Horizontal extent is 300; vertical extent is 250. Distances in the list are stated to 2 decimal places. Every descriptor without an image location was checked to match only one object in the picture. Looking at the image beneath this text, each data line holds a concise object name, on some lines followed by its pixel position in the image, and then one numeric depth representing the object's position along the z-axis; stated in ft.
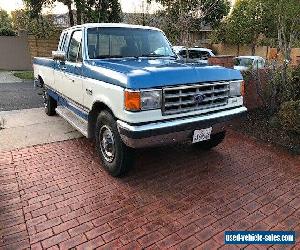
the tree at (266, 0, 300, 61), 17.30
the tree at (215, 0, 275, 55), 58.72
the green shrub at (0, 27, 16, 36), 50.97
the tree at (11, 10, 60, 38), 46.21
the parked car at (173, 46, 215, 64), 38.92
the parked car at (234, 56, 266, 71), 36.24
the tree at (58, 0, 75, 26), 39.94
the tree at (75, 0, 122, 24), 39.72
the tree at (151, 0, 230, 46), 33.01
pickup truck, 10.30
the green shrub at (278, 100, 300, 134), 15.46
